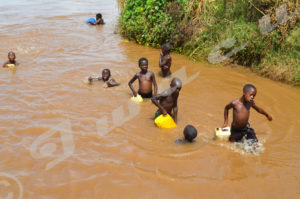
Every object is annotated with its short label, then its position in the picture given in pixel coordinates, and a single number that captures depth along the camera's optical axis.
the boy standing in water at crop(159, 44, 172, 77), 7.21
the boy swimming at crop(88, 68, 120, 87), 6.74
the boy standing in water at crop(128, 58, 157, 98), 5.90
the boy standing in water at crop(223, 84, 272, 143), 4.40
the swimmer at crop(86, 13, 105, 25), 12.89
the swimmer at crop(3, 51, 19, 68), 7.74
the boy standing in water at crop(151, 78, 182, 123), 4.81
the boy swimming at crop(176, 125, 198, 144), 4.41
